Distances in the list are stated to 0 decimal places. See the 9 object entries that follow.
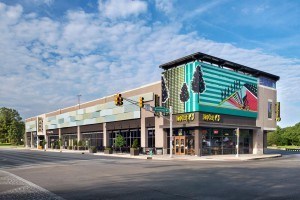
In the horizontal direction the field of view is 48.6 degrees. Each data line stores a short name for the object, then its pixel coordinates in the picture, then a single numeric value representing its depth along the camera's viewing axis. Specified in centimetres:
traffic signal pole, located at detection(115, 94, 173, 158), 3522
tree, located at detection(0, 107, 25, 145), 14925
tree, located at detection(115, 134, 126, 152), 5194
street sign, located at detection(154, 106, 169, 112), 4261
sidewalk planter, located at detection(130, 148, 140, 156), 4653
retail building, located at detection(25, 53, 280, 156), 4259
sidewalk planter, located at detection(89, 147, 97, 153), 5790
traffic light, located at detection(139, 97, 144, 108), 3522
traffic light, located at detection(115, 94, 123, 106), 3366
